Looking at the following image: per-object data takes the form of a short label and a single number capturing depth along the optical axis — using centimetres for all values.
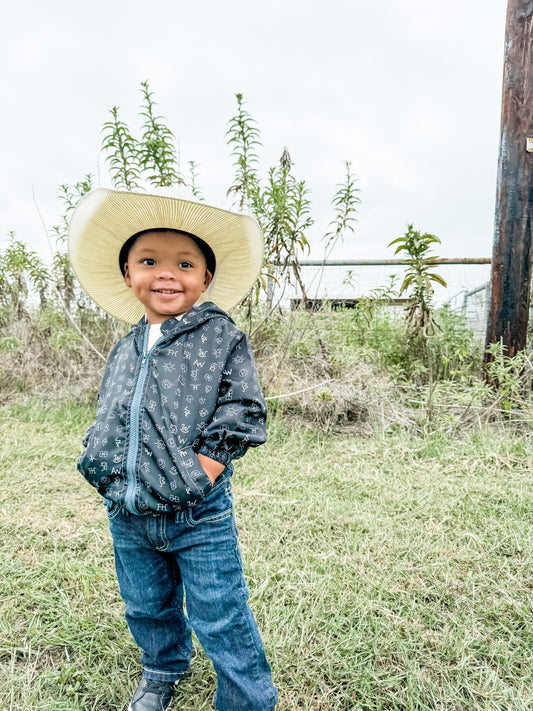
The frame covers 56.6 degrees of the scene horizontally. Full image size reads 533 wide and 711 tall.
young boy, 126
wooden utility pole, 407
